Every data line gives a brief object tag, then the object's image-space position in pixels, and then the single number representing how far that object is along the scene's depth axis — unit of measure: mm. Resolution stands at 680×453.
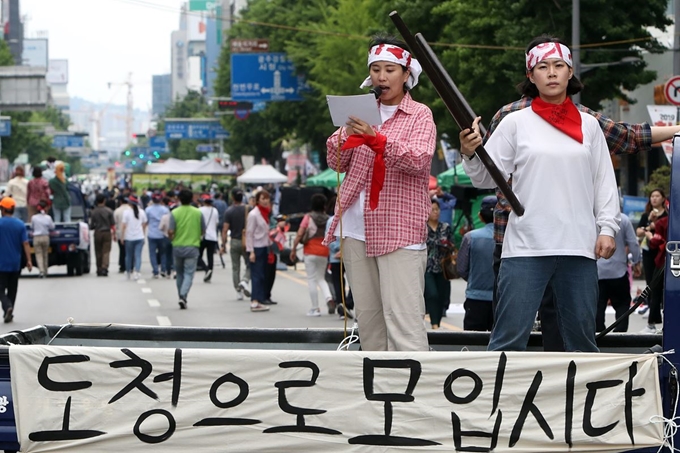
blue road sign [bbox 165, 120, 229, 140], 100375
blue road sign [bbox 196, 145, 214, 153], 129300
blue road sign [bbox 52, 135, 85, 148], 143625
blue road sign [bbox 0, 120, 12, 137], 81062
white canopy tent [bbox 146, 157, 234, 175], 79000
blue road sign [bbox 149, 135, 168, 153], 146750
